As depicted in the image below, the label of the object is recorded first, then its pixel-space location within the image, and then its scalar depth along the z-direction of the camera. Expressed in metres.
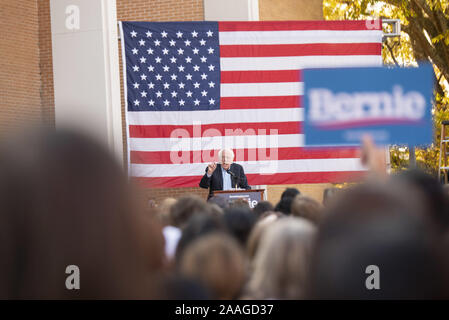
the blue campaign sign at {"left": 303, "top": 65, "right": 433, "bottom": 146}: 9.13
